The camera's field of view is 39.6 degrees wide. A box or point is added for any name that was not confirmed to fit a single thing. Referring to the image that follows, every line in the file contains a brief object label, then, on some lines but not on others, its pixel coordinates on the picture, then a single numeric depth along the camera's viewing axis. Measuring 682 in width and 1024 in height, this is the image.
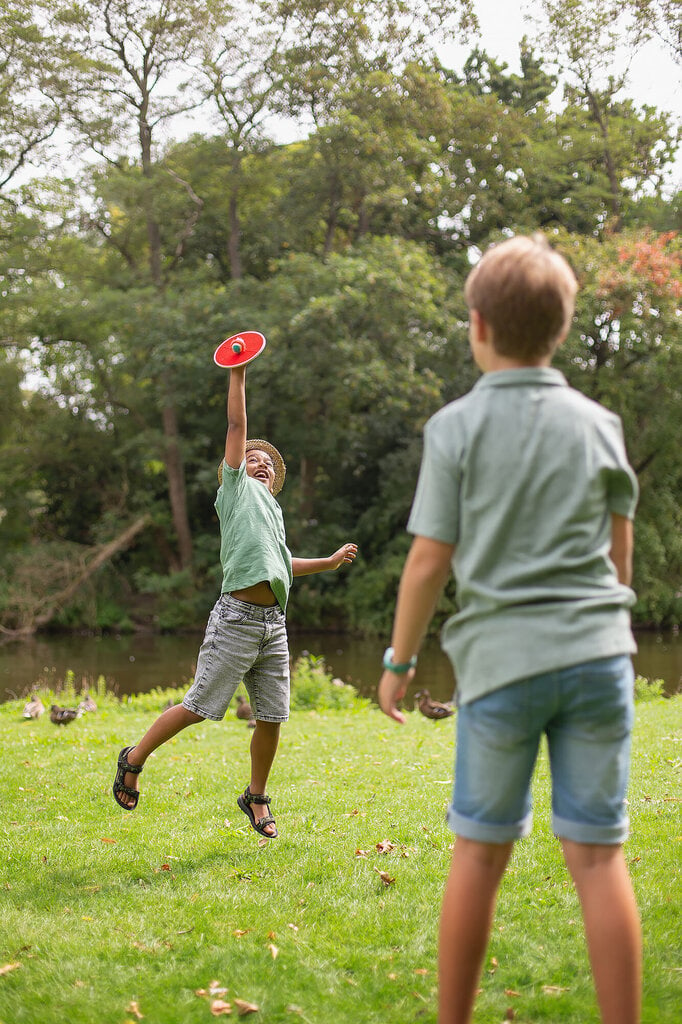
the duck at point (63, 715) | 10.00
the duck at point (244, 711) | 10.80
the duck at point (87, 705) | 11.19
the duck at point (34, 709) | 10.78
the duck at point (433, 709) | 11.05
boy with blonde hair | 2.18
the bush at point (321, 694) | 12.61
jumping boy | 4.33
